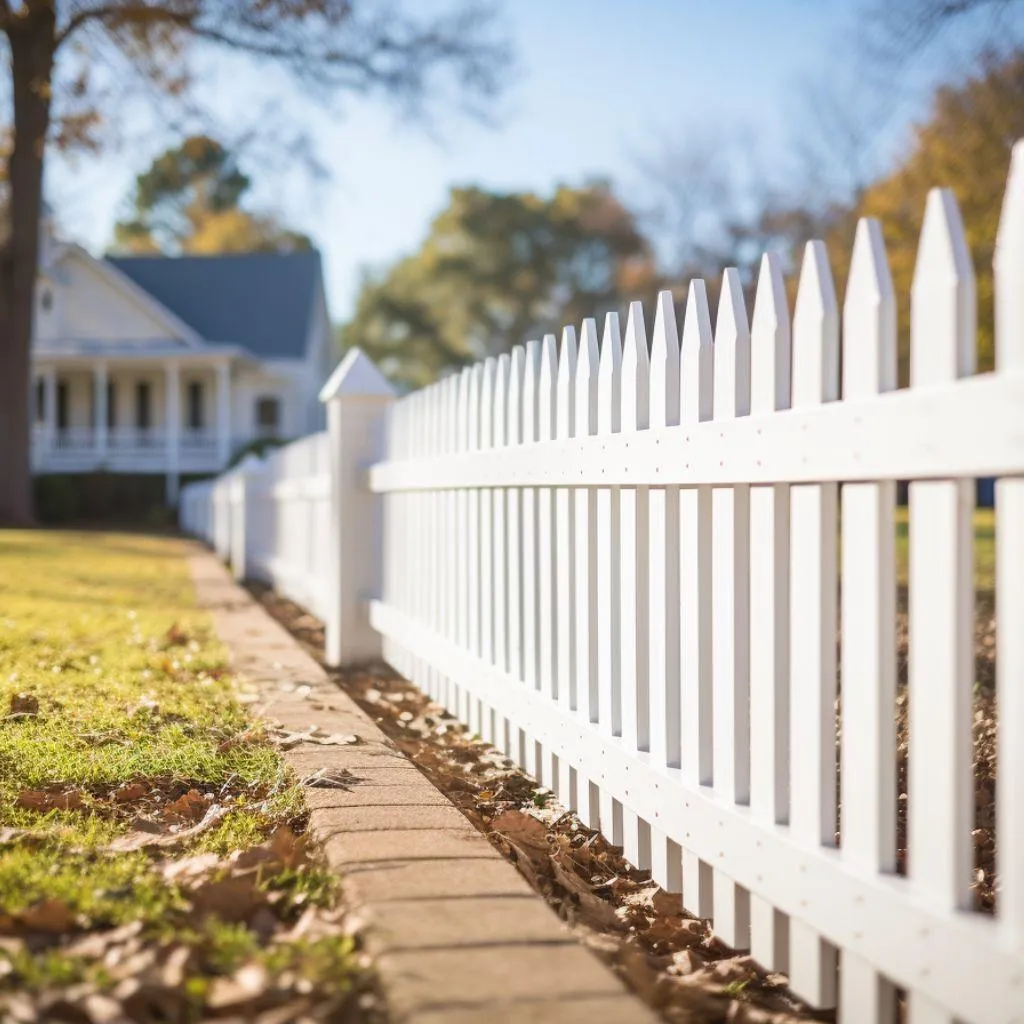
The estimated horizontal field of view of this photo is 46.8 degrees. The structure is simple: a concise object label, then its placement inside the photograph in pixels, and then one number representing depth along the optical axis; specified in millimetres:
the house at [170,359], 30828
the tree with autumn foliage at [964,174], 14164
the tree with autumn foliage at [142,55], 21375
